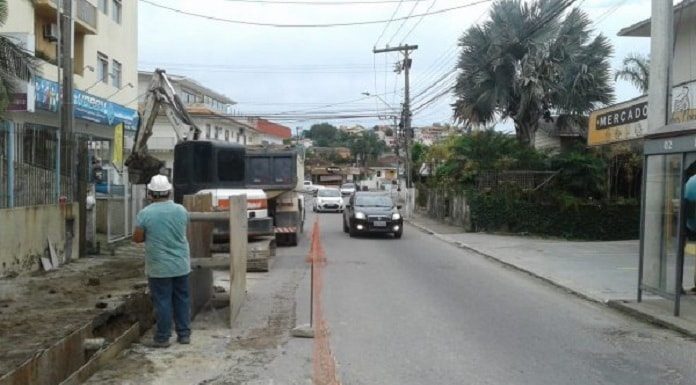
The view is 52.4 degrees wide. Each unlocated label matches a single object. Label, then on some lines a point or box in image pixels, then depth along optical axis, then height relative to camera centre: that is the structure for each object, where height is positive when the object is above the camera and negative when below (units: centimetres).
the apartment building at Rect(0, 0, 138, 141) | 1823 +393
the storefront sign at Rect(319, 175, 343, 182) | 9639 -59
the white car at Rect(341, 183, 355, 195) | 6221 -140
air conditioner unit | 2370 +457
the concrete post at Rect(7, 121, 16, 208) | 1231 +12
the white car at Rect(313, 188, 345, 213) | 4306 -172
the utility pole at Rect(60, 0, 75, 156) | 1530 +199
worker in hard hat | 731 -88
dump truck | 1966 -24
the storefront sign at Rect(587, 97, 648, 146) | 1479 +127
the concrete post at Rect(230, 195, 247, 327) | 836 -94
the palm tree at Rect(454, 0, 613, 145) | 2670 +421
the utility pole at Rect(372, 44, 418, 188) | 4134 +464
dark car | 2350 -141
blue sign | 1775 +180
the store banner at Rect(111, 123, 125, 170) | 1805 +60
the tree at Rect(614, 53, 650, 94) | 3123 +474
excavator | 1477 -3
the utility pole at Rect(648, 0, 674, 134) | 1083 +184
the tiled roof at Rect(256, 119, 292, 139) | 7517 +505
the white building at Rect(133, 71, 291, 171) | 5034 +432
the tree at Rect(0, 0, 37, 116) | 937 +141
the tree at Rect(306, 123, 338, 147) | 15912 +927
